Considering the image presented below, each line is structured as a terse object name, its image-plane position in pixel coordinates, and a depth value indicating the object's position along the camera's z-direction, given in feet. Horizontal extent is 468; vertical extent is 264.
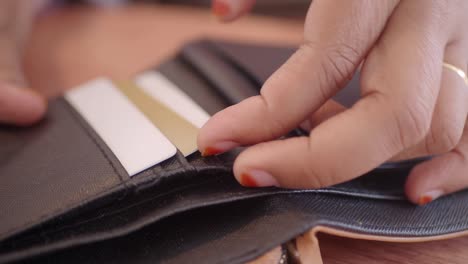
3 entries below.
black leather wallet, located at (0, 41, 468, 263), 0.71
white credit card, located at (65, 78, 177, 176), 0.75
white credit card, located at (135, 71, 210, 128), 0.84
